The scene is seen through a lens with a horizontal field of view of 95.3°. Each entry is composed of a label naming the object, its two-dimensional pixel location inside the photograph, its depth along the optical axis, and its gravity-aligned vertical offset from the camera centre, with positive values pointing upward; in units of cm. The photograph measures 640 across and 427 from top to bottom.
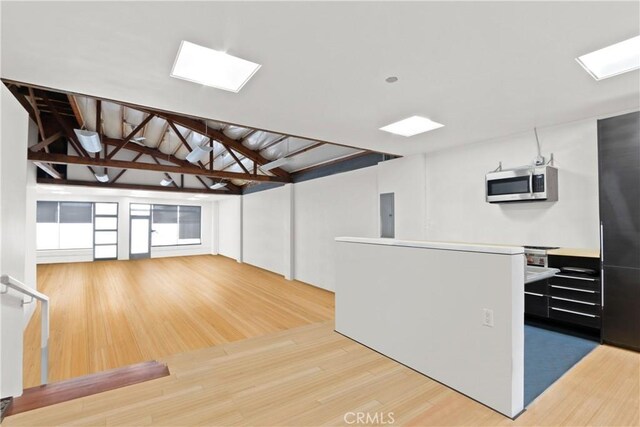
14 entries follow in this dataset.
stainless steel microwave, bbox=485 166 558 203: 340 +43
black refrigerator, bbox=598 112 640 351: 292 -7
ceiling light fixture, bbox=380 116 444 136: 338 +114
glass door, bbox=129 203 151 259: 1173 -49
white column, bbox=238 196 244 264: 1106 -52
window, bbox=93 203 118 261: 1119 -48
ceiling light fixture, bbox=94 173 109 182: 845 +122
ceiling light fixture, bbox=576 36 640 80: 201 +119
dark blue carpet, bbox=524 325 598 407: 250 -139
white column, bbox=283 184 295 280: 786 -41
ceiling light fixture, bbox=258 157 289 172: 556 +111
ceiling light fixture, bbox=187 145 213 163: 556 +129
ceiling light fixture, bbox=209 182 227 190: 990 +117
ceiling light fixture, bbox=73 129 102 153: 444 +125
